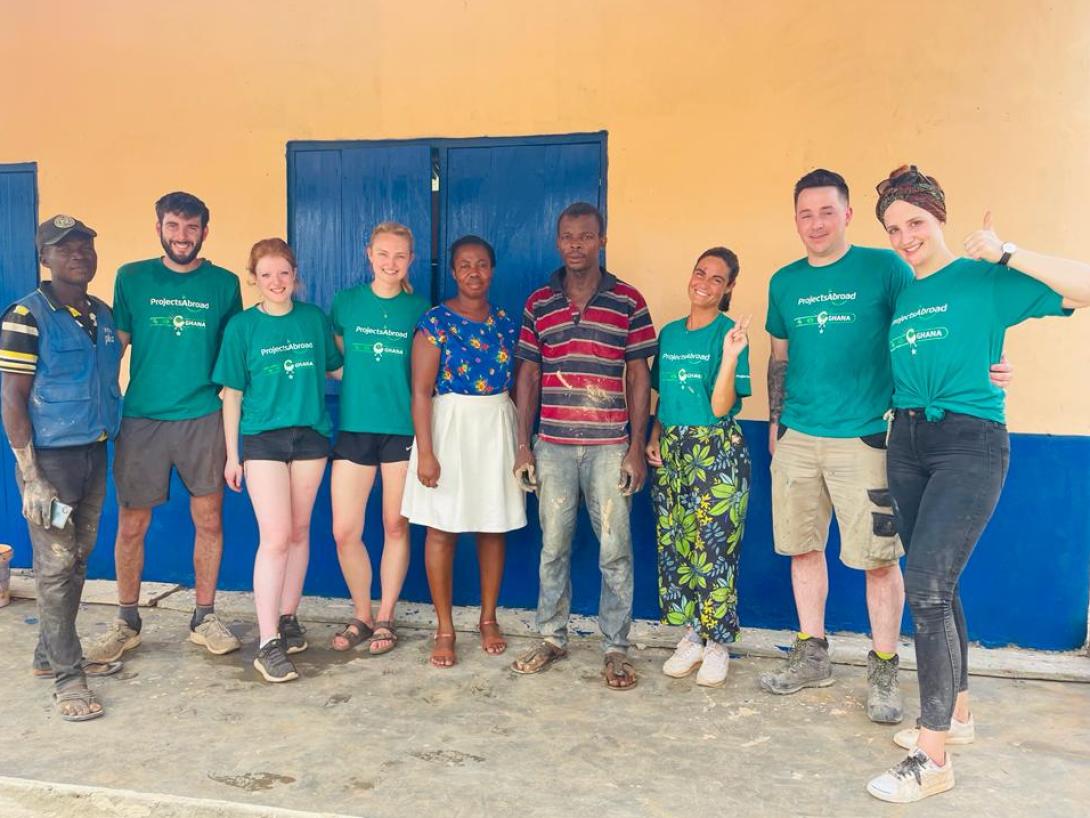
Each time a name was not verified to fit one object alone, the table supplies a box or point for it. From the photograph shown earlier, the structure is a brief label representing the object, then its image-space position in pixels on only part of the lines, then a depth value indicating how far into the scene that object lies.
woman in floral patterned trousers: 3.48
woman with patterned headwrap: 2.70
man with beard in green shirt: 3.79
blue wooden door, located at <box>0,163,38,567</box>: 4.88
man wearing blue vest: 3.24
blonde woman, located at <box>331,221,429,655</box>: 3.79
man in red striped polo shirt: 3.57
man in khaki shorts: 3.21
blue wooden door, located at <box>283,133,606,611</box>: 4.24
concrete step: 3.74
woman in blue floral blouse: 3.65
